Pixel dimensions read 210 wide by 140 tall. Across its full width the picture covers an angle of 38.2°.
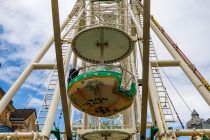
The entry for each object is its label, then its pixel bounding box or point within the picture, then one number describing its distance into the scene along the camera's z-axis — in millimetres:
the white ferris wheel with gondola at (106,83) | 8594
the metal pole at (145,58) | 6889
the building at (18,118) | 43200
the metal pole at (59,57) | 7219
